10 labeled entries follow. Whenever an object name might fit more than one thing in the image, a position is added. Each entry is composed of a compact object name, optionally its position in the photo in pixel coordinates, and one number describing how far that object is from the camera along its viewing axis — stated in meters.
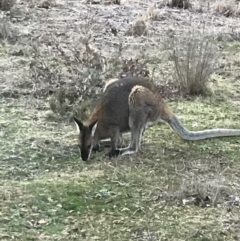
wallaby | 6.03
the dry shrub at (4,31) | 10.51
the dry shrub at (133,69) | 8.03
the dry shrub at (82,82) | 7.04
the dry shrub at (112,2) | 14.31
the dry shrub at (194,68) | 7.89
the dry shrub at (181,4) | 14.12
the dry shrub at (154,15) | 12.55
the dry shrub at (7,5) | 12.77
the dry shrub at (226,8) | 13.90
